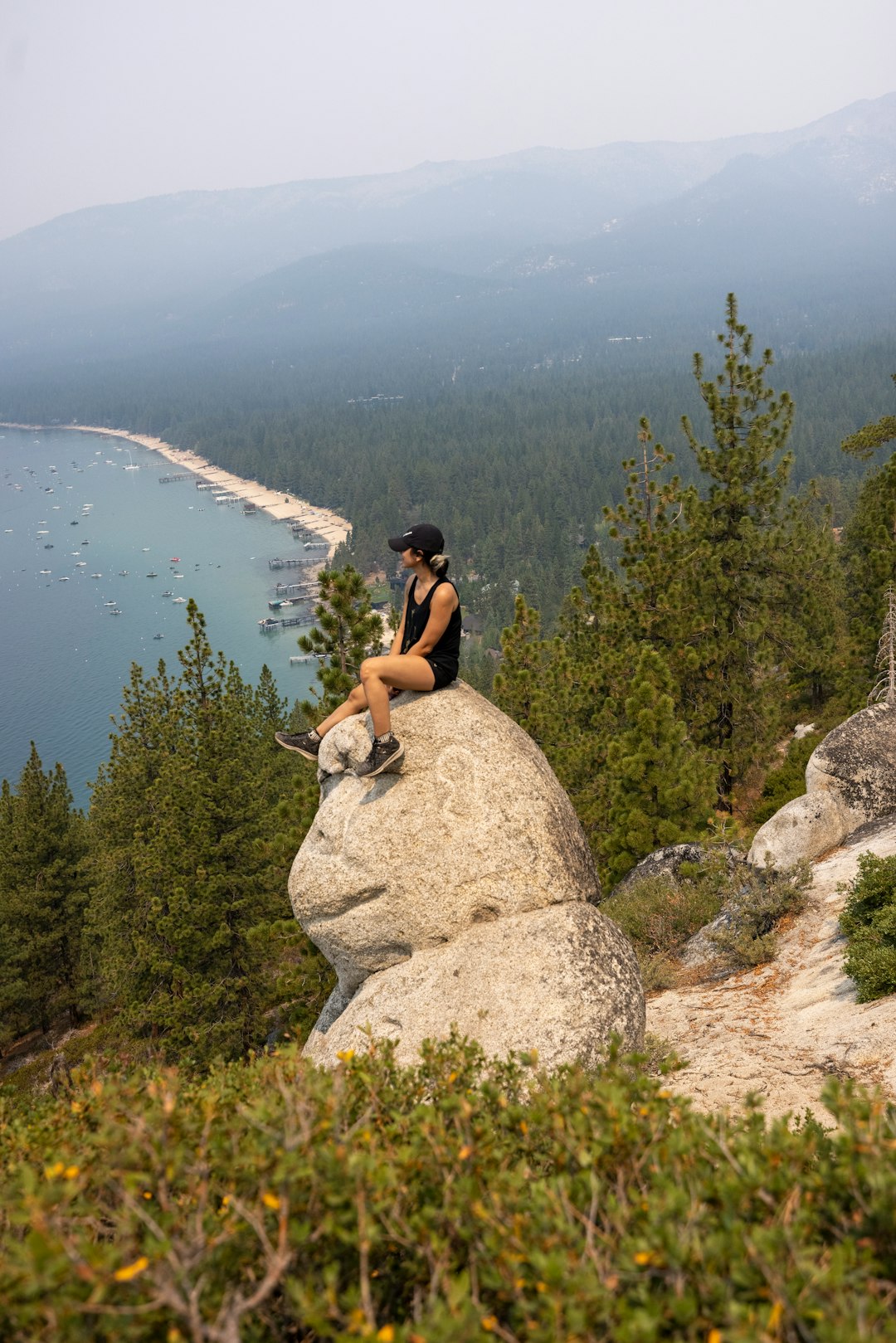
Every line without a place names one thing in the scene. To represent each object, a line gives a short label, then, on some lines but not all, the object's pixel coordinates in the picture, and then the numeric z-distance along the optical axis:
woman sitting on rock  7.84
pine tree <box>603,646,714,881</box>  16.14
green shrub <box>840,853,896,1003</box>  8.28
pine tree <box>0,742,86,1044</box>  30.03
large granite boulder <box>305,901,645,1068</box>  6.68
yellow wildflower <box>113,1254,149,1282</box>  2.84
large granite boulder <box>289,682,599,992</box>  7.68
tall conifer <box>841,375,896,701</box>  23.47
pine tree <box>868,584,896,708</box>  16.48
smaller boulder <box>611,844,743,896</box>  14.35
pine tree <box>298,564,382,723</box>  13.84
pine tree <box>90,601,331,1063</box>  19.44
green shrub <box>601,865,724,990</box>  12.59
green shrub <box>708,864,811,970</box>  11.07
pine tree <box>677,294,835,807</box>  21.73
